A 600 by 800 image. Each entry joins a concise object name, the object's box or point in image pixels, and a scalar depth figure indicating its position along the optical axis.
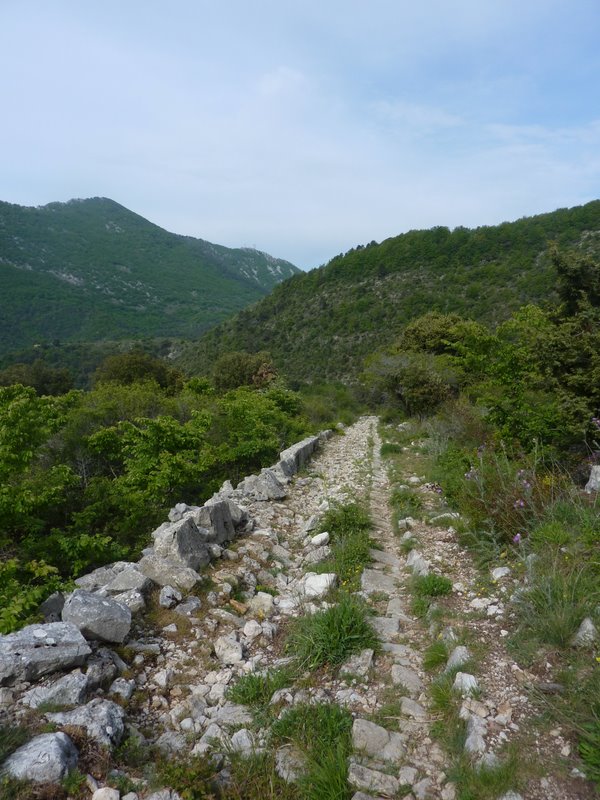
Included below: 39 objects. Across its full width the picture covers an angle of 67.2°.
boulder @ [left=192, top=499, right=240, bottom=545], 6.04
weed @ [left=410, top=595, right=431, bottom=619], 4.36
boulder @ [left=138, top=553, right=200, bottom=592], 4.89
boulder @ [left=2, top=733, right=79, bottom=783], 2.39
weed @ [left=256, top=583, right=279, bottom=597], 5.13
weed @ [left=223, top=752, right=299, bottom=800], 2.56
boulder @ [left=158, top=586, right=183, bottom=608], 4.56
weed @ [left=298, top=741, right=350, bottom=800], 2.51
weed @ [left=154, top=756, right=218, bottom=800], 2.49
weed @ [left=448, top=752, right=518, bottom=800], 2.36
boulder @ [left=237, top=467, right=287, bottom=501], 8.47
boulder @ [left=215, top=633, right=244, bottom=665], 3.90
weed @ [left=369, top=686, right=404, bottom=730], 3.04
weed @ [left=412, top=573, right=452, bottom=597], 4.60
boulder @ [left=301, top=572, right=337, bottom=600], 4.81
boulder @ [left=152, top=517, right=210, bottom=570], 5.17
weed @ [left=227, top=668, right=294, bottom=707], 3.40
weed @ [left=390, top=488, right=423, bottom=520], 7.32
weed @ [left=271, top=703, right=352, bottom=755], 2.86
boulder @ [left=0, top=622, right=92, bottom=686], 3.11
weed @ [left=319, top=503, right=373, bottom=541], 6.39
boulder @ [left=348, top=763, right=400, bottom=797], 2.55
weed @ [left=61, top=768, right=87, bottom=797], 2.38
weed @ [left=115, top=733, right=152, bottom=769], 2.73
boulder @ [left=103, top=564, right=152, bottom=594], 4.63
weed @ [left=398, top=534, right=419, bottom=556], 5.90
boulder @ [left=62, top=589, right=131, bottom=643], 3.75
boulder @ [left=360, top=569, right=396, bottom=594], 4.92
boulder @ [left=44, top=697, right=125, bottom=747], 2.78
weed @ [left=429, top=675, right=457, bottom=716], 3.07
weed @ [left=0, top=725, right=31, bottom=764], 2.50
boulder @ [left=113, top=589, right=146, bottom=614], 4.36
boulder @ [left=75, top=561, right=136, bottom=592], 5.32
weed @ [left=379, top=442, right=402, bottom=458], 13.80
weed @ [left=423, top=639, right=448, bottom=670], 3.60
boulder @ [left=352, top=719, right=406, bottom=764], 2.80
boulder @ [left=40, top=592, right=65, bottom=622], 4.25
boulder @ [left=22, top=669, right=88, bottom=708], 2.98
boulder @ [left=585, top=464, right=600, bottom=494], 5.40
